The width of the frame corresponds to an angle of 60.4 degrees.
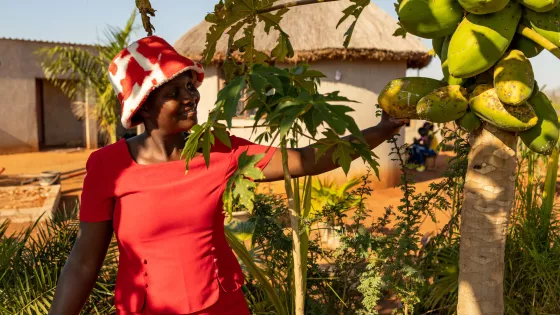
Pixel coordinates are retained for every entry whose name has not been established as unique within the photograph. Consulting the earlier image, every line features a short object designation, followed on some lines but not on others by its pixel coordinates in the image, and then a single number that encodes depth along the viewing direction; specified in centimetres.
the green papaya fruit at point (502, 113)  94
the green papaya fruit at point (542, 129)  105
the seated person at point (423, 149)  1144
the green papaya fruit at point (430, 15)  99
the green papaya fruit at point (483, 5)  88
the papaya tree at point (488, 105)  95
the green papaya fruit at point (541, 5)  90
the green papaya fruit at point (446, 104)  102
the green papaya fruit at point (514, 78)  93
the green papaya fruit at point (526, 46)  101
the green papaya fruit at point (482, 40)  94
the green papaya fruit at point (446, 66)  107
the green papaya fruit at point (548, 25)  97
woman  149
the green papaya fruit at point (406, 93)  114
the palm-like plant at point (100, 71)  1054
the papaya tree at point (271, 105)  104
